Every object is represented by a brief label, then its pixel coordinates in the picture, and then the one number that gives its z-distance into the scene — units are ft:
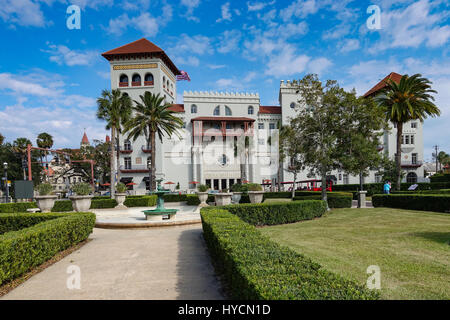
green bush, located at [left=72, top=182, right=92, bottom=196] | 51.80
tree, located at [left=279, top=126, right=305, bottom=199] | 59.93
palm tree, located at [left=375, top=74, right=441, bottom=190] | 85.05
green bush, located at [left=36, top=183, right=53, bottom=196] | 53.62
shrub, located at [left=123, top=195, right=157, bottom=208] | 77.87
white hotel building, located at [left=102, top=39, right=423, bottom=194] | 142.92
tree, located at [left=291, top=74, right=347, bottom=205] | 54.75
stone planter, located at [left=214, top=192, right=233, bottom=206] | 53.05
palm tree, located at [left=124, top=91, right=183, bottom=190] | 92.17
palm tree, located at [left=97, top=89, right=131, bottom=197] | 95.45
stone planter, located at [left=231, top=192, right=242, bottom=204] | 63.57
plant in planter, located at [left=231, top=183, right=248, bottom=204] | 63.41
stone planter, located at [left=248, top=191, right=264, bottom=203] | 52.98
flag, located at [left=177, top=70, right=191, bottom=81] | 178.93
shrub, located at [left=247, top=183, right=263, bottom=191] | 54.08
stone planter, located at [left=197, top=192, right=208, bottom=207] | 68.39
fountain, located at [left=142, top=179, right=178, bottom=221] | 44.16
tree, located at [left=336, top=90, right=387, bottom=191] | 53.26
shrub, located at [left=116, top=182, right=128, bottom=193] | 75.86
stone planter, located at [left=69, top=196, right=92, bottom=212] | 51.37
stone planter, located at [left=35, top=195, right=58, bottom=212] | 53.00
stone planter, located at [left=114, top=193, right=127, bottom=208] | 74.02
